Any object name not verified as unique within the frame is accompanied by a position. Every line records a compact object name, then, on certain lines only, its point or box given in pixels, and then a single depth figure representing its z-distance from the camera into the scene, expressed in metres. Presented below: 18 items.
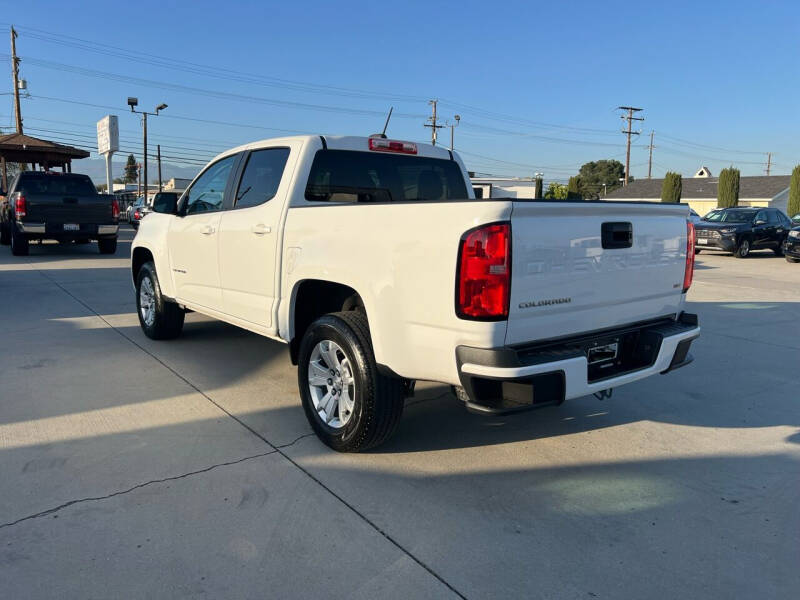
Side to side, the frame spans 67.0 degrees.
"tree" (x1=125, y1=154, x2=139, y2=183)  103.71
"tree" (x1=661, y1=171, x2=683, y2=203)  46.47
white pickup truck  2.88
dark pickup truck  13.45
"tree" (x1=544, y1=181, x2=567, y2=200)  58.39
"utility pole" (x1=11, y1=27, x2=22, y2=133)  36.32
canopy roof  22.42
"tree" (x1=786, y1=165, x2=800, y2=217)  40.00
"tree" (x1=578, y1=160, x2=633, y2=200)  105.31
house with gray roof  51.25
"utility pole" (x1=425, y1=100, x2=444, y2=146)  56.81
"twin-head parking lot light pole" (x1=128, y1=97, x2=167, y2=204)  34.78
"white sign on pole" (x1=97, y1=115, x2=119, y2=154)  33.41
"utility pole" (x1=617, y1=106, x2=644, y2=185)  56.91
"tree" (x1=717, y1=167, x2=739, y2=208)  43.41
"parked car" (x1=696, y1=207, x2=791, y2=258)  18.45
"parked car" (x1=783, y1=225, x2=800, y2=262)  16.88
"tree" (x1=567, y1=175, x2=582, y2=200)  61.46
